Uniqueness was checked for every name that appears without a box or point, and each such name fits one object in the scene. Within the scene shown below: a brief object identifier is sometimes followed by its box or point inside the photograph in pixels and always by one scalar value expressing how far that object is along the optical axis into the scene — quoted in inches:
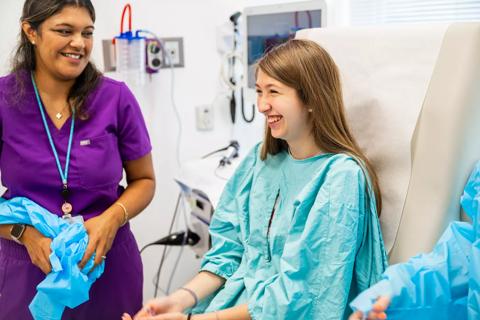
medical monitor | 72.6
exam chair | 41.8
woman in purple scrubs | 50.7
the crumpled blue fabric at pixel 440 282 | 34.7
